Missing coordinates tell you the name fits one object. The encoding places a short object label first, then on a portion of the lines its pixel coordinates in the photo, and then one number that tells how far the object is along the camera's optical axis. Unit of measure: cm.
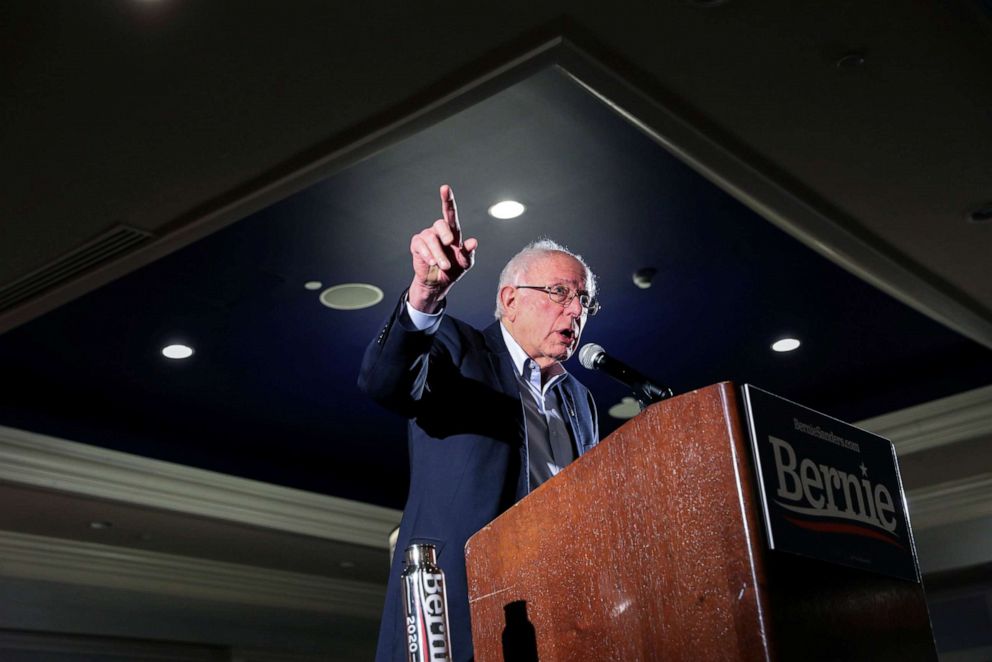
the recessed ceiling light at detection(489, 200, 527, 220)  408
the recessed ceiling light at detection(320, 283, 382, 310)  458
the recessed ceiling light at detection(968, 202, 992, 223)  399
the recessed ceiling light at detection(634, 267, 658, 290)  467
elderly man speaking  160
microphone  144
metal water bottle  122
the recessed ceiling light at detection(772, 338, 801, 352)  554
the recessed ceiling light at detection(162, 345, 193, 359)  498
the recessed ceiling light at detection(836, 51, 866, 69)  310
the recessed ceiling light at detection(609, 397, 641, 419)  625
